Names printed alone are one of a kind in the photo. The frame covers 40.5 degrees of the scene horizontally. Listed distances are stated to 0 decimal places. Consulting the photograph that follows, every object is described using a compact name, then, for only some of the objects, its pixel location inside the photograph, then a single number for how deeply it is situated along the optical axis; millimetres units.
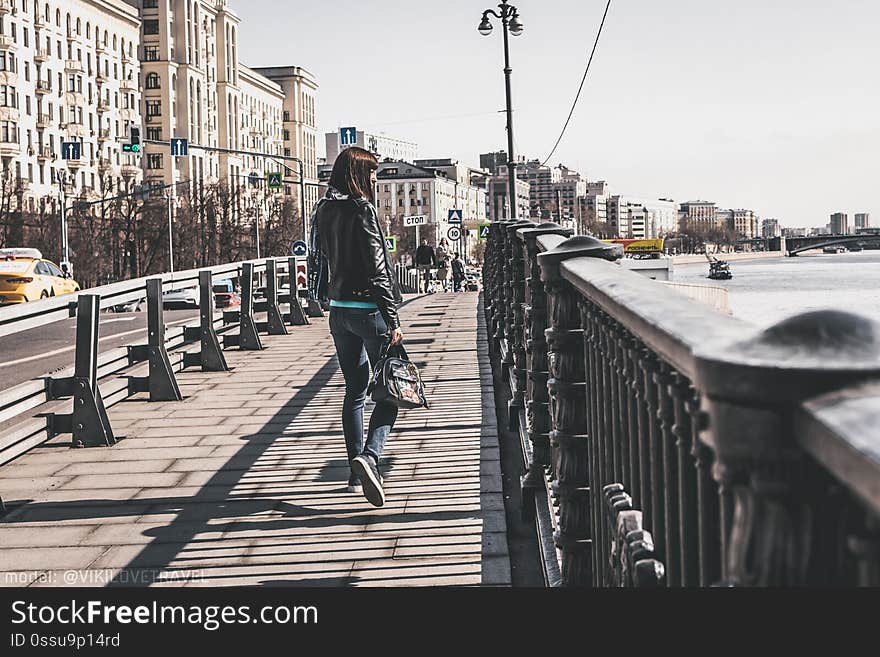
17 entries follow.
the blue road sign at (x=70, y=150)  54000
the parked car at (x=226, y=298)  32019
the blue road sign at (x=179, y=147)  46875
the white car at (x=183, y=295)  27156
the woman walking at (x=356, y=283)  5953
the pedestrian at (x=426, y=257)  40412
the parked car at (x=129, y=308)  35438
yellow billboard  82875
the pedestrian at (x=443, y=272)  51219
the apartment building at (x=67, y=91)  83688
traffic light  40244
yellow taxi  28266
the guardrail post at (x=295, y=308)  17938
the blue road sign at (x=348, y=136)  28672
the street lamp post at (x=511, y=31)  29719
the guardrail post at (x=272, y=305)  15695
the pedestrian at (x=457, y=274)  49053
